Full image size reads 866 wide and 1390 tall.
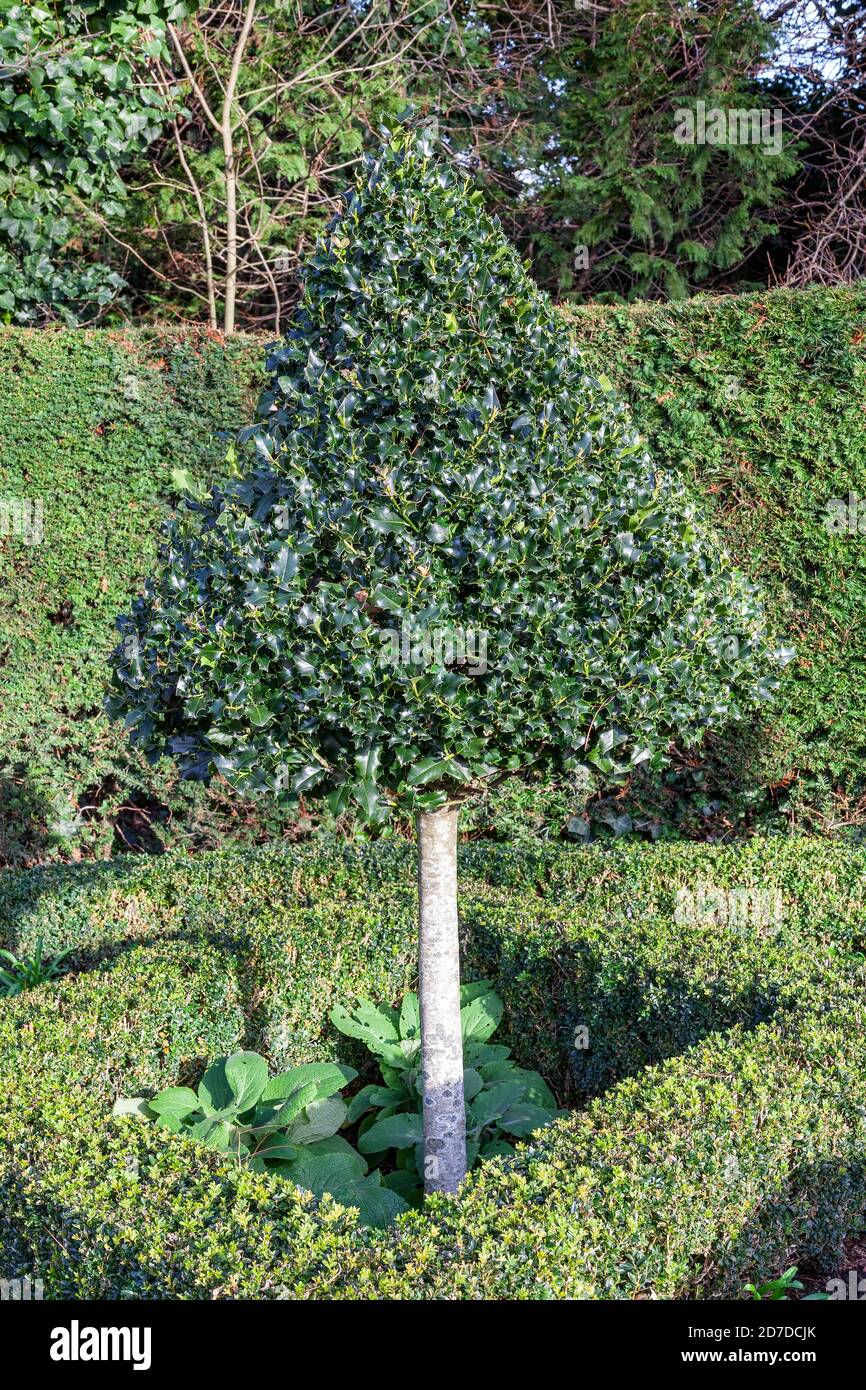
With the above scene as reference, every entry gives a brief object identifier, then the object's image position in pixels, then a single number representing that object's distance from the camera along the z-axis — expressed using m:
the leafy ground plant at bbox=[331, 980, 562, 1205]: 3.59
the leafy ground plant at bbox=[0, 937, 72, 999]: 5.16
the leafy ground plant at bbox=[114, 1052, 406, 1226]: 3.34
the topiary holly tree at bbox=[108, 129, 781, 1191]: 2.78
